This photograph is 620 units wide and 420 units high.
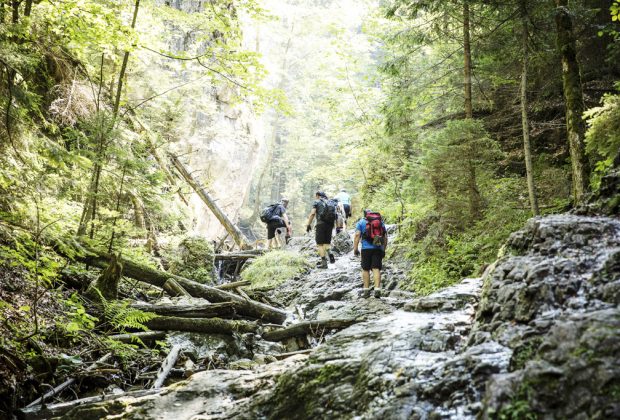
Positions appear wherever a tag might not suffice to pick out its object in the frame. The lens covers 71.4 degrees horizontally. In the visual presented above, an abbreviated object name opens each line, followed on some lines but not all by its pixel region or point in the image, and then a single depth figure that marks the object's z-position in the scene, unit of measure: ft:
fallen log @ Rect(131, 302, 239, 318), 25.78
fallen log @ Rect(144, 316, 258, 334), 25.05
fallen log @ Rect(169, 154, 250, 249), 51.83
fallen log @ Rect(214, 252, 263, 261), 56.15
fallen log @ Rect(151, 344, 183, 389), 18.87
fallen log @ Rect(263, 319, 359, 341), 26.40
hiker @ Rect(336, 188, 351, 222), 65.05
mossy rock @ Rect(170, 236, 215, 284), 43.93
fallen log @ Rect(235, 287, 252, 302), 36.33
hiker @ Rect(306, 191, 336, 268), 43.65
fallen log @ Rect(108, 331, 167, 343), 21.42
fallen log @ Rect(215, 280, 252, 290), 40.45
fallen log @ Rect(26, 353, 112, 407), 15.61
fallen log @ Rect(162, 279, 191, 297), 30.48
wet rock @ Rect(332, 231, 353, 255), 53.62
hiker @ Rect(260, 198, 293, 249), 56.18
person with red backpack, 32.99
